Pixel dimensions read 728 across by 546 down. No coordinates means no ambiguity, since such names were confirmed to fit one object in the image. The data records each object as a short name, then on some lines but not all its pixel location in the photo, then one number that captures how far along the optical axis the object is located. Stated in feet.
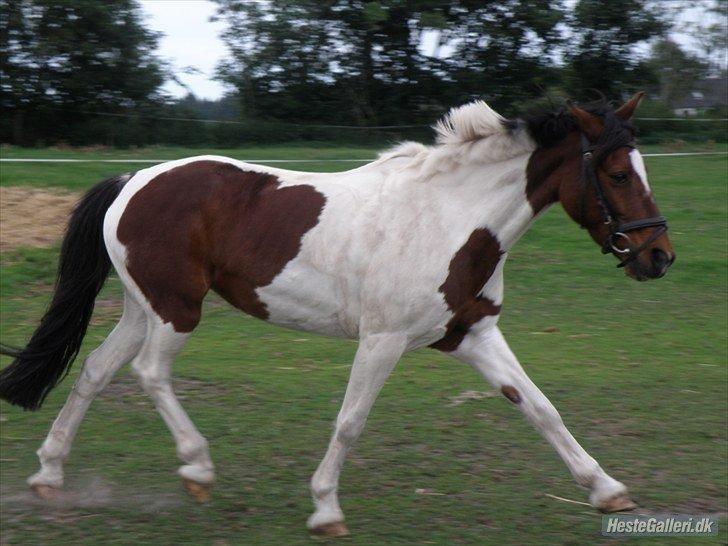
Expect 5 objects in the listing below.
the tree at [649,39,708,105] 78.23
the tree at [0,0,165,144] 65.36
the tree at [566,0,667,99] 75.05
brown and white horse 15.07
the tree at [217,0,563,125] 73.51
